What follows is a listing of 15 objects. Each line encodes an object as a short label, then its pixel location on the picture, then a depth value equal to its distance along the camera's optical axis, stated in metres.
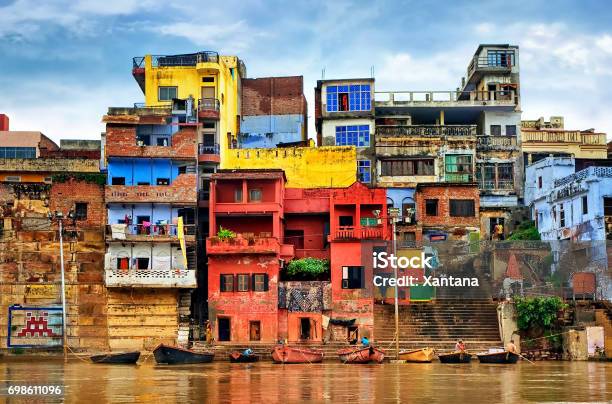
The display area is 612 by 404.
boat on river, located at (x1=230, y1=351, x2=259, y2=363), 46.66
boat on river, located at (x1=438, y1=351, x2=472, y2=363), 44.09
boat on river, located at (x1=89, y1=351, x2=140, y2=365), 44.97
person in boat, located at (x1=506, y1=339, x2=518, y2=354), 43.77
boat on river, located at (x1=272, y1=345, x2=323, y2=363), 45.03
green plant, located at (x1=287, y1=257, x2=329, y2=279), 53.38
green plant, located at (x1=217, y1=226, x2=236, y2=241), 53.12
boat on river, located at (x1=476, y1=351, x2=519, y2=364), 43.34
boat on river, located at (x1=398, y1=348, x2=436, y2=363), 44.19
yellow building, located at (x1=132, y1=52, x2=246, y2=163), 59.62
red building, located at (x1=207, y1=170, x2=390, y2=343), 52.25
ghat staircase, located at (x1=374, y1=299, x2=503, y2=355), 48.84
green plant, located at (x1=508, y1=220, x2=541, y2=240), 59.16
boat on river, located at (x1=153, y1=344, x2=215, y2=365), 44.88
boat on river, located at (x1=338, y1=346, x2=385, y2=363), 44.03
